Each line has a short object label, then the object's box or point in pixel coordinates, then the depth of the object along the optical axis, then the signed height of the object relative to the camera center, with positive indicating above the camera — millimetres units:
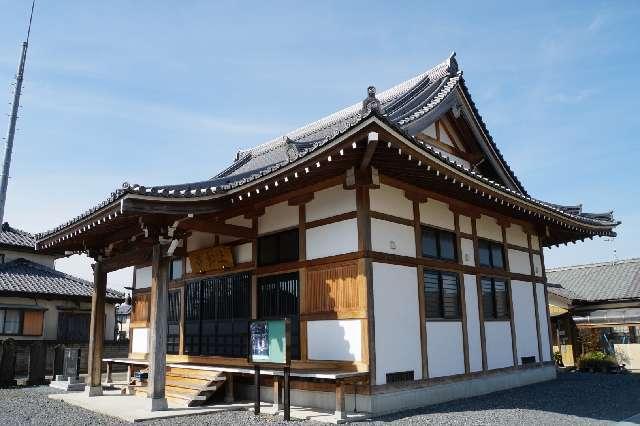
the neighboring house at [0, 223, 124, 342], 20578 +695
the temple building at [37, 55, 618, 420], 8469 +1118
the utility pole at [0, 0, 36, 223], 15516 +6149
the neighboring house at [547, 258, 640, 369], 20891 -433
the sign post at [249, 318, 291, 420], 7980 -564
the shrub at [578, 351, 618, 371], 16828 -1869
